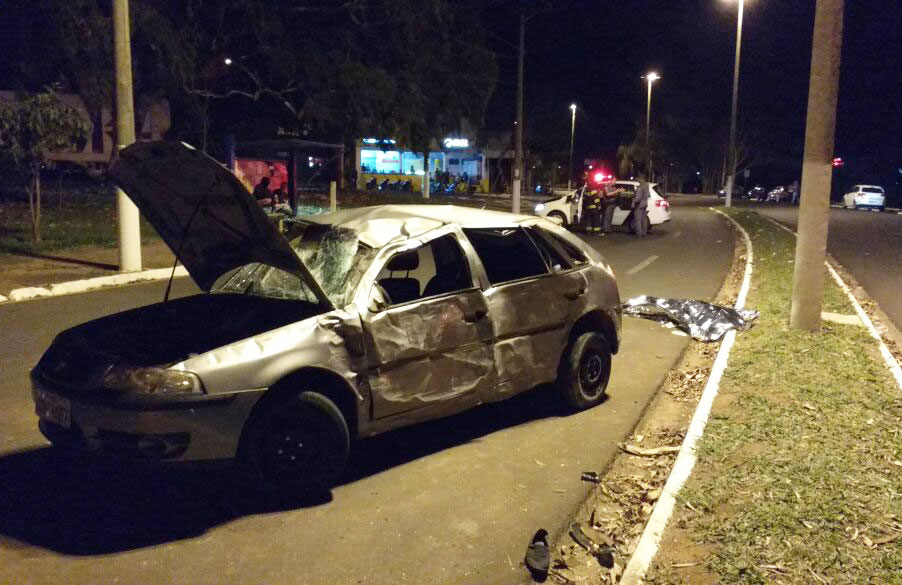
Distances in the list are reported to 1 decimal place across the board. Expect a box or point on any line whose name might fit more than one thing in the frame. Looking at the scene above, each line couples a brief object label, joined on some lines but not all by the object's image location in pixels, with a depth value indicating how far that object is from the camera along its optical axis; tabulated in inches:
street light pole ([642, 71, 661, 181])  2158.2
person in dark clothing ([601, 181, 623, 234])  908.0
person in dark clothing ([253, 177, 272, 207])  784.3
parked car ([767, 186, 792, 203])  2354.8
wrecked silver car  163.9
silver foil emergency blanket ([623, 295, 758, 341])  369.1
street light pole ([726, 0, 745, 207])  1435.8
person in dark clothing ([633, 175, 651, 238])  877.2
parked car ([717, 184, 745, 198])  2738.2
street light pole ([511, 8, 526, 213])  1039.6
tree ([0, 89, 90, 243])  553.0
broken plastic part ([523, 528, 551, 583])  152.6
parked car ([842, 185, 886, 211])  1667.1
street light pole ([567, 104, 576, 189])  2416.7
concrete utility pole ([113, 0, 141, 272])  495.8
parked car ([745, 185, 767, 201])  2591.0
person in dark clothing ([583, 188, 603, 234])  914.1
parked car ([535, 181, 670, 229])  943.7
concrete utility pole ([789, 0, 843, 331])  327.0
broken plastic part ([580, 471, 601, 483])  199.5
